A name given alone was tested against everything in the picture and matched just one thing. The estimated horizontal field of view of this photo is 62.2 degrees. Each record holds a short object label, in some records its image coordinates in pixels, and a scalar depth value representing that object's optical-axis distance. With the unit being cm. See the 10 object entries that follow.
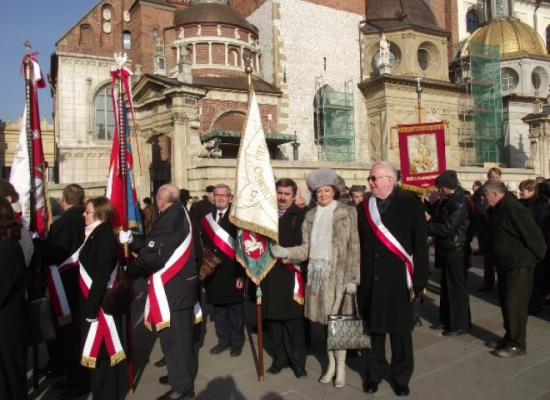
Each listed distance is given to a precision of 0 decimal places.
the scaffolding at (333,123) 2661
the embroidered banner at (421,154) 972
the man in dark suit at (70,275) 480
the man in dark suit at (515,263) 523
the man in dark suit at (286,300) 488
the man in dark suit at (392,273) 438
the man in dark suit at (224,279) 573
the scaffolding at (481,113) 2989
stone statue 2638
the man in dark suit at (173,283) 438
